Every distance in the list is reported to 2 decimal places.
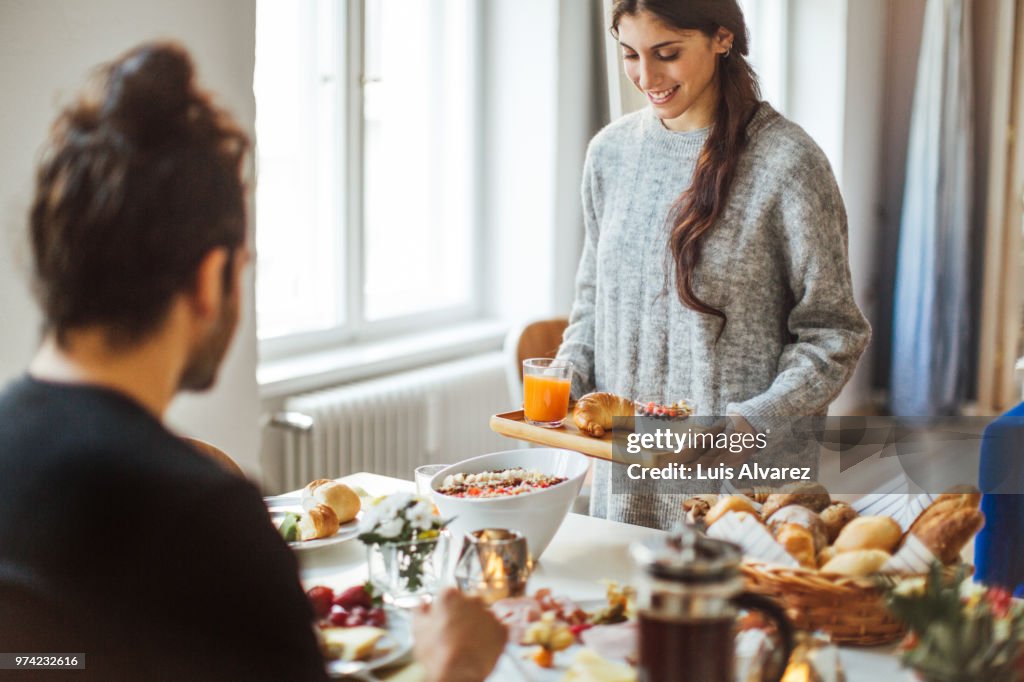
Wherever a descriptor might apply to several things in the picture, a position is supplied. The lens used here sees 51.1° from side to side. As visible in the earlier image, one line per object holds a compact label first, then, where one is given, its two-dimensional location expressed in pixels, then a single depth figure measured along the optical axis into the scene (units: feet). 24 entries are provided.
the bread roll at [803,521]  3.57
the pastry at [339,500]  4.44
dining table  3.19
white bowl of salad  3.91
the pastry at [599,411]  4.75
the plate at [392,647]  3.07
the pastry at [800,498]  3.90
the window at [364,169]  8.29
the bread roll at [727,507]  3.74
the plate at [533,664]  3.14
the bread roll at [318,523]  4.26
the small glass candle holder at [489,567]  3.45
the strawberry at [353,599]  3.45
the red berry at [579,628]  3.38
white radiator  7.91
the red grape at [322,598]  3.36
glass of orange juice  4.87
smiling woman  5.01
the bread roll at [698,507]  4.09
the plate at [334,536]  4.15
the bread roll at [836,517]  3.70
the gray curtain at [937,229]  13.46
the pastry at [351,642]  3.12
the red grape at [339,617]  3.34
